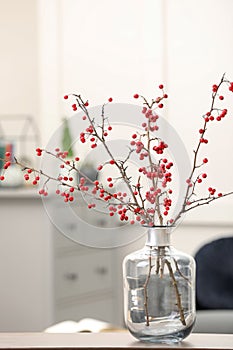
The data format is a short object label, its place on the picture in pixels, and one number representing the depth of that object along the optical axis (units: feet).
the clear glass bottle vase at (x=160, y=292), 7.25
